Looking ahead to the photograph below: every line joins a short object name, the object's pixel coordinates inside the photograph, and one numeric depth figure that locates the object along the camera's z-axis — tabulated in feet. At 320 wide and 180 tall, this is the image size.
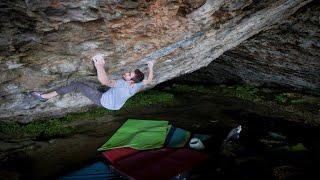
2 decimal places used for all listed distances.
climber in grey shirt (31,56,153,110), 18.81
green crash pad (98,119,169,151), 20.93
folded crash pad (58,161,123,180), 18.01
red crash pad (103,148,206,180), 17.84
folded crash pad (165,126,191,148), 21.31
